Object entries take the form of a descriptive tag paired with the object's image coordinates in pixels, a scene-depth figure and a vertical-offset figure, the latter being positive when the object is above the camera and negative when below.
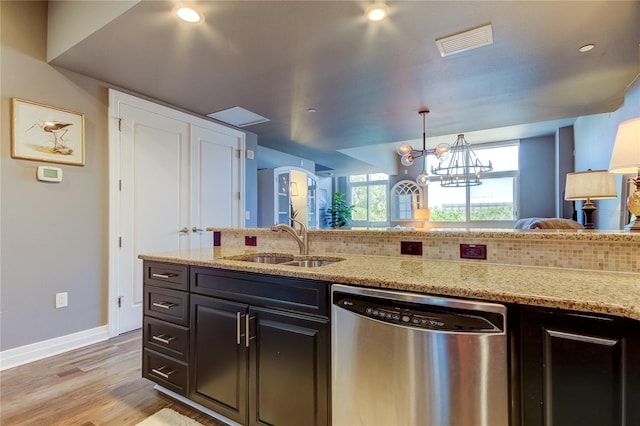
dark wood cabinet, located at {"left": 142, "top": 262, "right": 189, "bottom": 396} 1.82 -0.68
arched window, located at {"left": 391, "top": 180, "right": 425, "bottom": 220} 8.94 +0.41
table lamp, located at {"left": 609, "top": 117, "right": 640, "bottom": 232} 1.42 +0.28
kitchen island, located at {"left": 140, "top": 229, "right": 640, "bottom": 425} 0.90 -0.31
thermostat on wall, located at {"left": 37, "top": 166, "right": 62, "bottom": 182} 2.50 +0.33
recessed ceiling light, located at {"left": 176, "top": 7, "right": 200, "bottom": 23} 1.88 +1.23
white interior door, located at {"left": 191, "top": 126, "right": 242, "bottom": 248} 3.72 +0.41
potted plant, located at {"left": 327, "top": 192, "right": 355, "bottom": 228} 8.70 +0.02
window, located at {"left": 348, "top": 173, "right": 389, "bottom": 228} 9.55 +0.46
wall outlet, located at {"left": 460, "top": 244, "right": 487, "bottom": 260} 1.60 -0.20
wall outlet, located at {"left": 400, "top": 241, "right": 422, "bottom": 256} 1.76 -0.19
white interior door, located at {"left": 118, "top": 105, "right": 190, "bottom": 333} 3.04 +0.21
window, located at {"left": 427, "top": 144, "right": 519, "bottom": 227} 7.77 +0.41
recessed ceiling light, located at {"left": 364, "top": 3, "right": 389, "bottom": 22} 1.85 +1.22
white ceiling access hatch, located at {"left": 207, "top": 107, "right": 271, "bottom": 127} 3.70 +1.21
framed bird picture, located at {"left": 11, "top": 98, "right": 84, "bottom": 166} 2.39 +0.65
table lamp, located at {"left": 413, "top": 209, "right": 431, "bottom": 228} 7.60 -0.03
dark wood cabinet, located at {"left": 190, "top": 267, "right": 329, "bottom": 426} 1.35 -0.65
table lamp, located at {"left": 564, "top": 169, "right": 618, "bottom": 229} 2.21 +0.20
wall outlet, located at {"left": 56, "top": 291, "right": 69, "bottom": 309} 2.62 -0.72
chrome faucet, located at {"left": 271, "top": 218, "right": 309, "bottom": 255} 2.01 -0.14
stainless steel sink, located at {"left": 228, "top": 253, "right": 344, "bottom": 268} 1.96 -0.30
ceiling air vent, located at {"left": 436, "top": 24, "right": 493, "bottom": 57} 2.10 +1.21
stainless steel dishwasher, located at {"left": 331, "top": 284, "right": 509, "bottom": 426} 1.01 -0.52
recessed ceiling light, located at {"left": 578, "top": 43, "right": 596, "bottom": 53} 2.30 +1.24
